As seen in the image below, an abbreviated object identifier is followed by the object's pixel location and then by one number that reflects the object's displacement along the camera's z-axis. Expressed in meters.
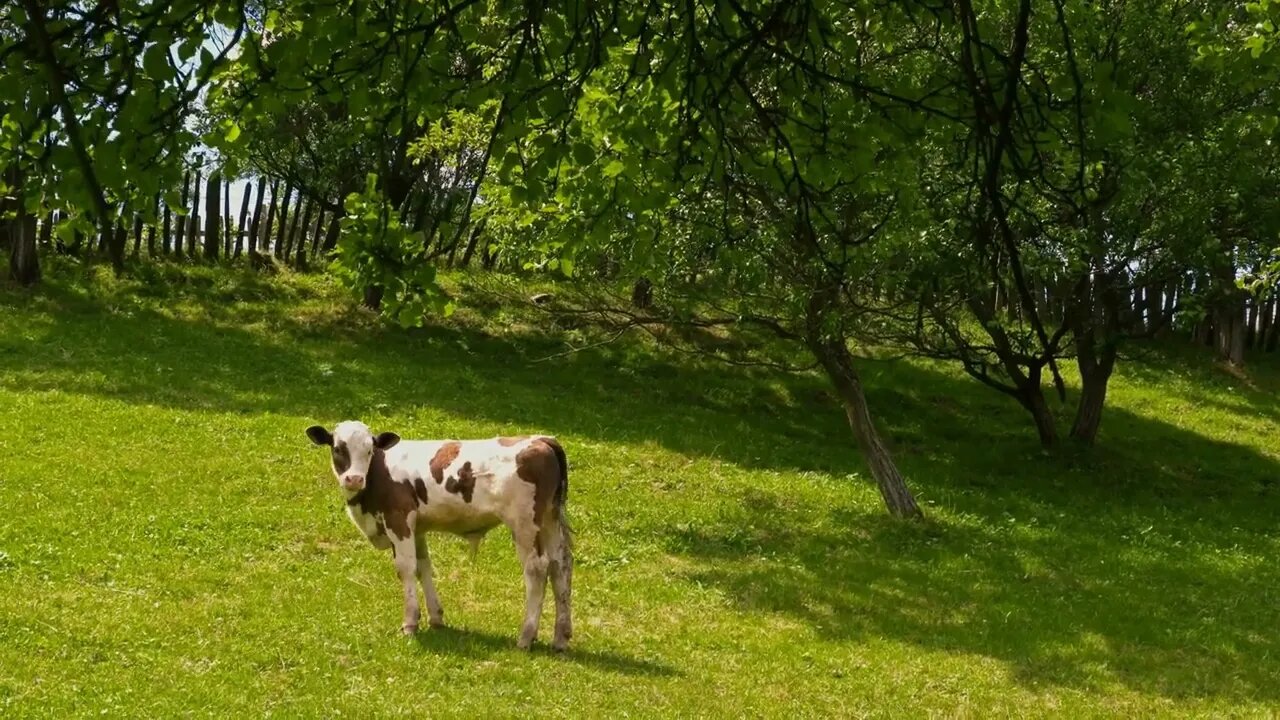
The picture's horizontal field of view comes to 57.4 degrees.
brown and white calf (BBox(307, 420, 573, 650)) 9.18
